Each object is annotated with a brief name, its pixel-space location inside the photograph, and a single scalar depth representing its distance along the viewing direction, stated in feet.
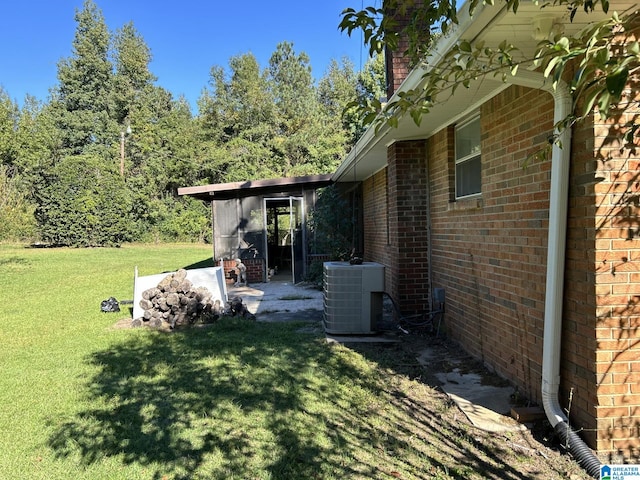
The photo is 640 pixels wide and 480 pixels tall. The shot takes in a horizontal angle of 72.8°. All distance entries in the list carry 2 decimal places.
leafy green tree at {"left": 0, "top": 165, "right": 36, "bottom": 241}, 83.41
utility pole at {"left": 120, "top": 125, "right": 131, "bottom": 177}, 101.99
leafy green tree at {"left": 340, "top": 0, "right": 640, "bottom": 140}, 4.72
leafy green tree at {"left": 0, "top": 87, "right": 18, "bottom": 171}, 92.73
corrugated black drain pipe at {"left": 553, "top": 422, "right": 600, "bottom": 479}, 8.14
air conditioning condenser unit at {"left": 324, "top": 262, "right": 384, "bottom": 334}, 18.74
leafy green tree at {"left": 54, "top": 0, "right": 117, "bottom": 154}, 110.63
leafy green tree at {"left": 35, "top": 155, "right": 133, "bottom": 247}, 83.20
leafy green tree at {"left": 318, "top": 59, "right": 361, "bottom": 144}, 112.88
